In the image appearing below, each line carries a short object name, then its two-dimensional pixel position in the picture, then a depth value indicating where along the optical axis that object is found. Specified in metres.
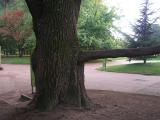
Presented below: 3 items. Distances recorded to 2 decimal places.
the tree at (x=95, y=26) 14.53
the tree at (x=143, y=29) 12.01
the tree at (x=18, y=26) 16.57
